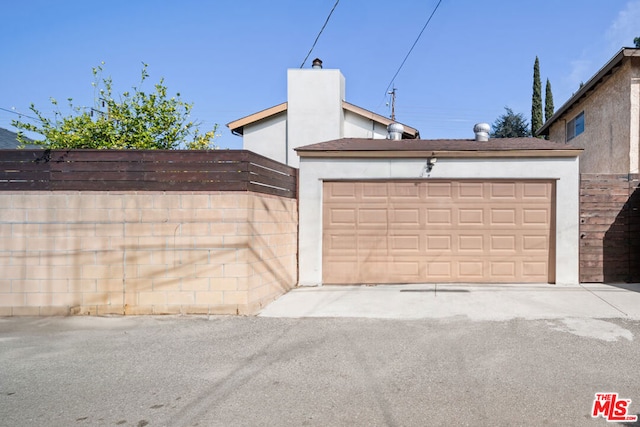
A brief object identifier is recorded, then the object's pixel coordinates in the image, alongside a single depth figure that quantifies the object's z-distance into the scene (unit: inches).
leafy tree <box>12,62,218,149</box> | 453.4
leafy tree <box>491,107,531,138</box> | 1368.1
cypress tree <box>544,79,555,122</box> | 1173.7
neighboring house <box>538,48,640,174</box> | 439.5
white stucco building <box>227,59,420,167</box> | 613.6
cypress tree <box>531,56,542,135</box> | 1164.5
